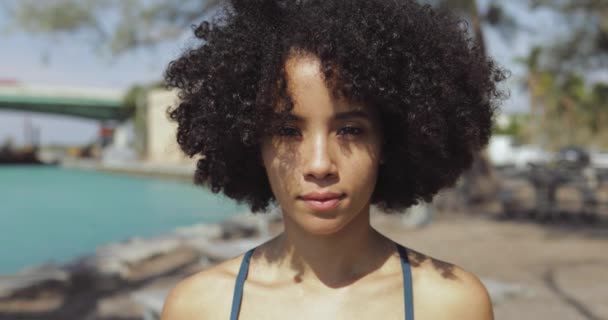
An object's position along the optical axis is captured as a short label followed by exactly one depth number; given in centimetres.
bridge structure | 4638
